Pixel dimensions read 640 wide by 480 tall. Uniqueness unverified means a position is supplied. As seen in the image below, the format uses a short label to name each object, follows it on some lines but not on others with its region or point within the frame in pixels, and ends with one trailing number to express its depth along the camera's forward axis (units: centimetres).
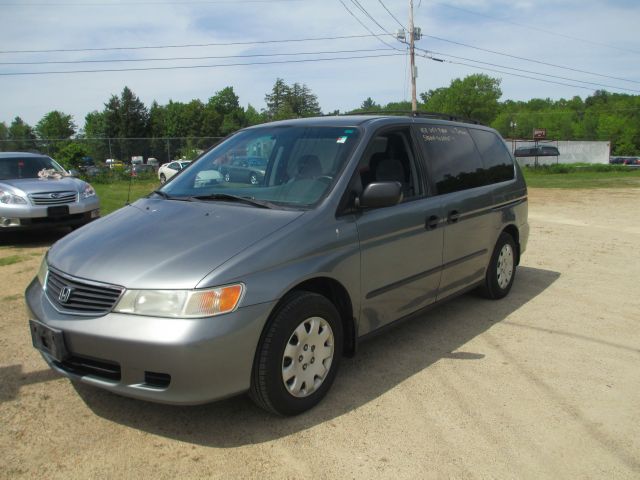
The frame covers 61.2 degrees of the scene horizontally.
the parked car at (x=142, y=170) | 2464
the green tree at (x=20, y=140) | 2248
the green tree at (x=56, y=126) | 9225
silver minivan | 274
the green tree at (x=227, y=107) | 9894
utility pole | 3145
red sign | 6549
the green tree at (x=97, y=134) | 2378
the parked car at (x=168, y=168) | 2413
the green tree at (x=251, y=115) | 11021
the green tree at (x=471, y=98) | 9388
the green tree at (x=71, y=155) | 2156
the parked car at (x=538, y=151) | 3991
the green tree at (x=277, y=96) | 8139
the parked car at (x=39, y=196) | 825
